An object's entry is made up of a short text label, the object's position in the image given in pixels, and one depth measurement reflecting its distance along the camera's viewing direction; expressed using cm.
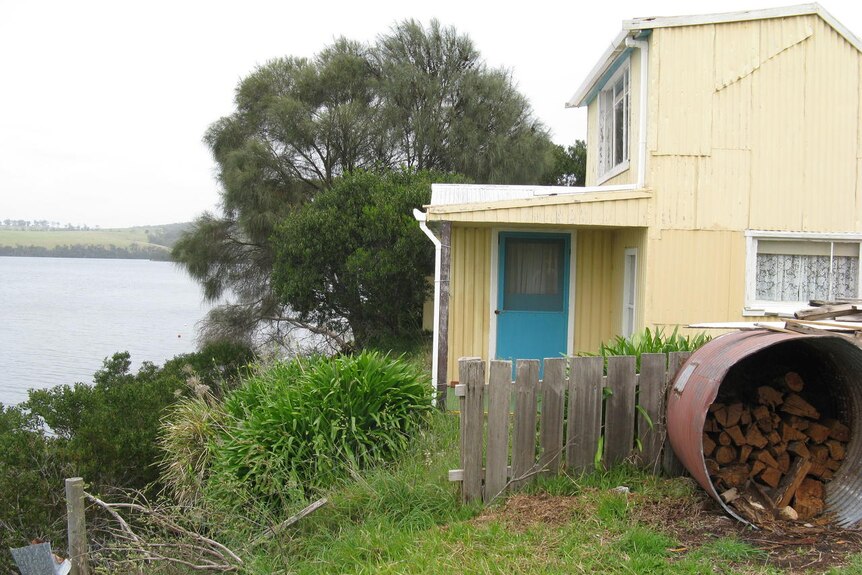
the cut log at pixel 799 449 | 543
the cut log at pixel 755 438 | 539
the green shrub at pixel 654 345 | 666
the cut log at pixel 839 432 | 545
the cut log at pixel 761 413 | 541
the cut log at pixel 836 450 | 542
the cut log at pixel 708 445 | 546
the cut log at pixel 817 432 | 544
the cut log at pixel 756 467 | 535
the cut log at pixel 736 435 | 538
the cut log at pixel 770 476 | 536
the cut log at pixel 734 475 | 528
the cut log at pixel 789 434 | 543
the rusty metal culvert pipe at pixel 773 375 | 500
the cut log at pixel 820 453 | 545
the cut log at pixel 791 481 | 526
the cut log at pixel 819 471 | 543
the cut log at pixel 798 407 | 540
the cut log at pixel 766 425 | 543
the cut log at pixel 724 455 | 538
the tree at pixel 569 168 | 2750
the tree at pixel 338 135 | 2302
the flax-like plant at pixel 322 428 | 698
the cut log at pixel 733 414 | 539
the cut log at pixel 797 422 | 546
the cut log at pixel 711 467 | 535
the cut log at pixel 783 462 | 542
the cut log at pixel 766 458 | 539
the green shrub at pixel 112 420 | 1154
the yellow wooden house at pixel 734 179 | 955
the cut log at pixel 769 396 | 541
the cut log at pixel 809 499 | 521
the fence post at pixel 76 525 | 663
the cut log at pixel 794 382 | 541
